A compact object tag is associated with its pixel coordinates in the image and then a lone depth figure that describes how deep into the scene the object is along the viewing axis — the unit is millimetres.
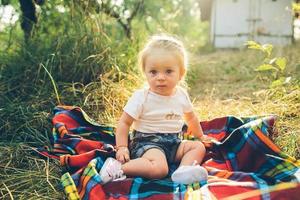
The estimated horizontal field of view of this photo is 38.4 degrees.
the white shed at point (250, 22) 9625
